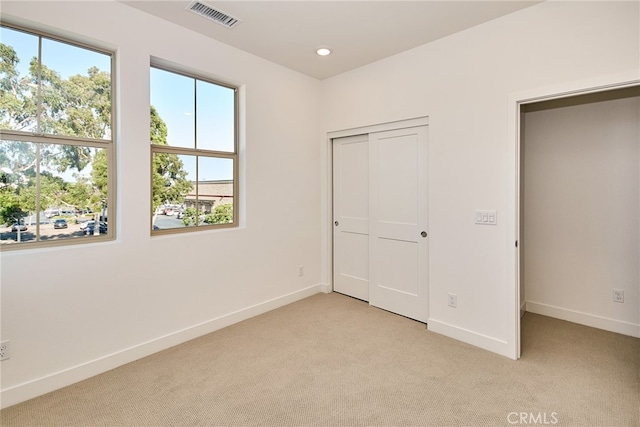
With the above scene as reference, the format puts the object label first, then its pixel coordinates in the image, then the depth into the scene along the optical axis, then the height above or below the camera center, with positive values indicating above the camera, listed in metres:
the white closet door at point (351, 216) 3.88 -0.07
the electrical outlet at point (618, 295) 2.99 -0.81
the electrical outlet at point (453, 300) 2.95 -0.84
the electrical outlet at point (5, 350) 2.00 -0.86
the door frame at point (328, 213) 4.13 -0.03
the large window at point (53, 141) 2.11 +0.51
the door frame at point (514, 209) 2.53 +0.01
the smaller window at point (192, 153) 2.83 +0.56
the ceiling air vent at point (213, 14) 2.47 +1.60
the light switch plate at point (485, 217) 2.68 -0.06
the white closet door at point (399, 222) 3.28 -0.12
